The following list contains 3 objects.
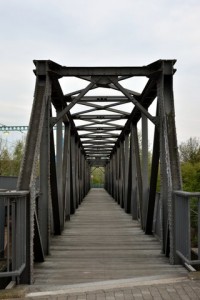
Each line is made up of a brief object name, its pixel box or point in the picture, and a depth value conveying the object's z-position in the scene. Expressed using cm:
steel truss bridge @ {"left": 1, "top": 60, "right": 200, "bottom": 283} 612
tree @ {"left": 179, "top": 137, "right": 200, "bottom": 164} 2867
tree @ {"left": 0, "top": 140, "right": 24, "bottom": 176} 3362
